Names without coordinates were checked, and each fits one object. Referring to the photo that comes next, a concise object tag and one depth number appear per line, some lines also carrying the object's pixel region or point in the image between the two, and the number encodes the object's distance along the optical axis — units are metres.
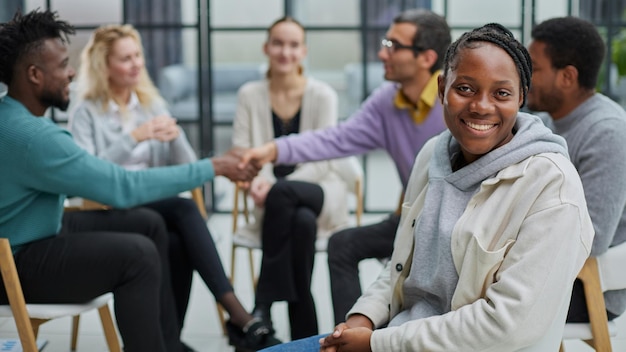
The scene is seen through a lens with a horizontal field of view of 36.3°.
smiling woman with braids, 1.78
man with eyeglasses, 3.26
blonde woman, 3.59
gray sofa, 5.62
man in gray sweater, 2.57
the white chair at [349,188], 3.75
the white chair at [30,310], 2.64
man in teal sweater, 2.85
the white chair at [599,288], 2.59
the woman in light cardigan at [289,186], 3.60
